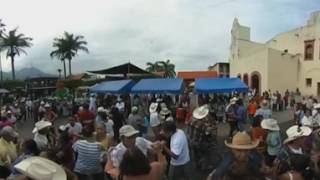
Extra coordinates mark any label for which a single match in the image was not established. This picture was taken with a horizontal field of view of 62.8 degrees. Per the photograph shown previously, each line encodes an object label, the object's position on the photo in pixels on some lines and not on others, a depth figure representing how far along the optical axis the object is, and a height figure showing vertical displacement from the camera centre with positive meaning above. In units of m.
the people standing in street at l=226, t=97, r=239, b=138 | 8.36 -1.16
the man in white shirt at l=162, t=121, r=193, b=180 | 3.85 -1.00
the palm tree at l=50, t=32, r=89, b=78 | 42.79 +6.10
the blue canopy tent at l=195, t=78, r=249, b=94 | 11.86 -0.18
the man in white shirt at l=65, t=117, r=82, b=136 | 5.70 -0.97
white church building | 27.54 +1.81
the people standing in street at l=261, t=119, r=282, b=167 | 4.41 -1.01
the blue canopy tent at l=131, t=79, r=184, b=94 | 12.03 -0.16
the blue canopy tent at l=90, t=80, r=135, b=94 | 13.22 -0.18
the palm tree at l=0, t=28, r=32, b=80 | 39.32 +6.31
